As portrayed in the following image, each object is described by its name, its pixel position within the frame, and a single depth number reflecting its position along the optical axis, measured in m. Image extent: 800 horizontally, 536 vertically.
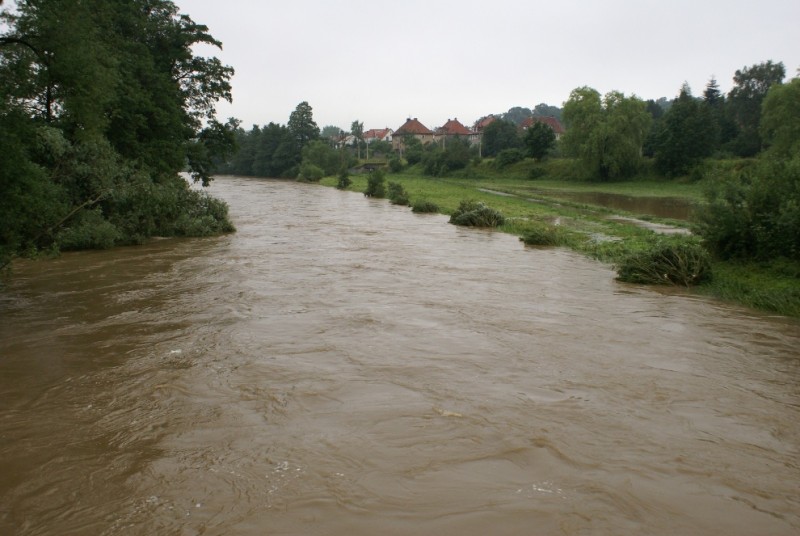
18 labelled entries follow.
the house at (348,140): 140.25
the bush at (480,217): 29.06
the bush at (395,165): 98.19
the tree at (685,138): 60.19
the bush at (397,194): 44.41
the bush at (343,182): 67.75
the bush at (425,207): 37.38
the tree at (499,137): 92.94
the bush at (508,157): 82.31
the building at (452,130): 132.38
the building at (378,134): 154.98
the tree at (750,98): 64.06
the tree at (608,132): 62.22
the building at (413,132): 136.25
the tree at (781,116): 50.12
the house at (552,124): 124.00
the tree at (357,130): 129.62
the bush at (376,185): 52.47
